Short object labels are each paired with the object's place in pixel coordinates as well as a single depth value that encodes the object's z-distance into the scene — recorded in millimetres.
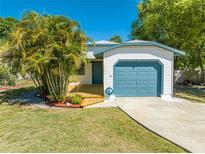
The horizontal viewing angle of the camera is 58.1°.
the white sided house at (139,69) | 12305
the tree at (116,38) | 55844
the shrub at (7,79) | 19641
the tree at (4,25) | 43875
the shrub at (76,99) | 10602
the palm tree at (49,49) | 9734
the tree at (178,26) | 16016
